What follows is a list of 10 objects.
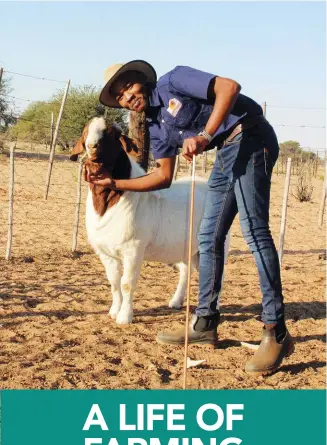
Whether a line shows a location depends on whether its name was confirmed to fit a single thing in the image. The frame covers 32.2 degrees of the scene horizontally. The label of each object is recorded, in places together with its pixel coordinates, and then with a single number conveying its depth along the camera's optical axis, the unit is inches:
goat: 186.5
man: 146.8
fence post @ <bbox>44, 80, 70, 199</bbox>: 545.0
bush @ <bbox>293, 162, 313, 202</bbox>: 789.2
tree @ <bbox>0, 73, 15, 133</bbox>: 1180.6
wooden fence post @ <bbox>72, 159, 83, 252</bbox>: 332.8
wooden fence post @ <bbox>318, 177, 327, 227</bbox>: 538.9
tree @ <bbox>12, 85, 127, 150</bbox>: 1413.6
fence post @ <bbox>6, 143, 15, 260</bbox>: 300.7
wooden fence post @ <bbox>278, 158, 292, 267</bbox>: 317.7
